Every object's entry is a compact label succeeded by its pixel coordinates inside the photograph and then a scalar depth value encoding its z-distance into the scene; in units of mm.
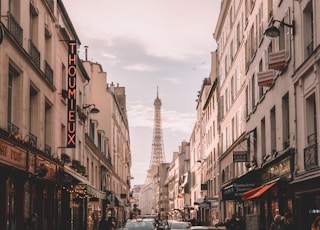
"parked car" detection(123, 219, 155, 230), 27344
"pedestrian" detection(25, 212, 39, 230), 20491
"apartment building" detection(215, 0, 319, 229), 19953
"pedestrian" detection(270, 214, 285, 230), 18625
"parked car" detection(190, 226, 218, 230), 24016
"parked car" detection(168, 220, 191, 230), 30766
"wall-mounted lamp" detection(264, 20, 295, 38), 20969
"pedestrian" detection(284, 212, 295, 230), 18500
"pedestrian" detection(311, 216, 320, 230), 16661
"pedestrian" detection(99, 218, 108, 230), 36125
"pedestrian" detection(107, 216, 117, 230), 36419
